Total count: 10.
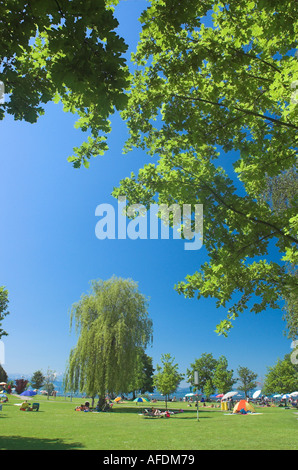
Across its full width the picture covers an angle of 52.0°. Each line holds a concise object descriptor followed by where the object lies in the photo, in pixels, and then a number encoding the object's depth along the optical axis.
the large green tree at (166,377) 42.88
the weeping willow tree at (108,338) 26.62
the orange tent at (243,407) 29.70
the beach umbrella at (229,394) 41.96
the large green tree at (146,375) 76.38
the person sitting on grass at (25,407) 26.77
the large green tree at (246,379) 84.56
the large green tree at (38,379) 88.62
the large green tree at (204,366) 69.38
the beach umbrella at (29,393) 35.38
